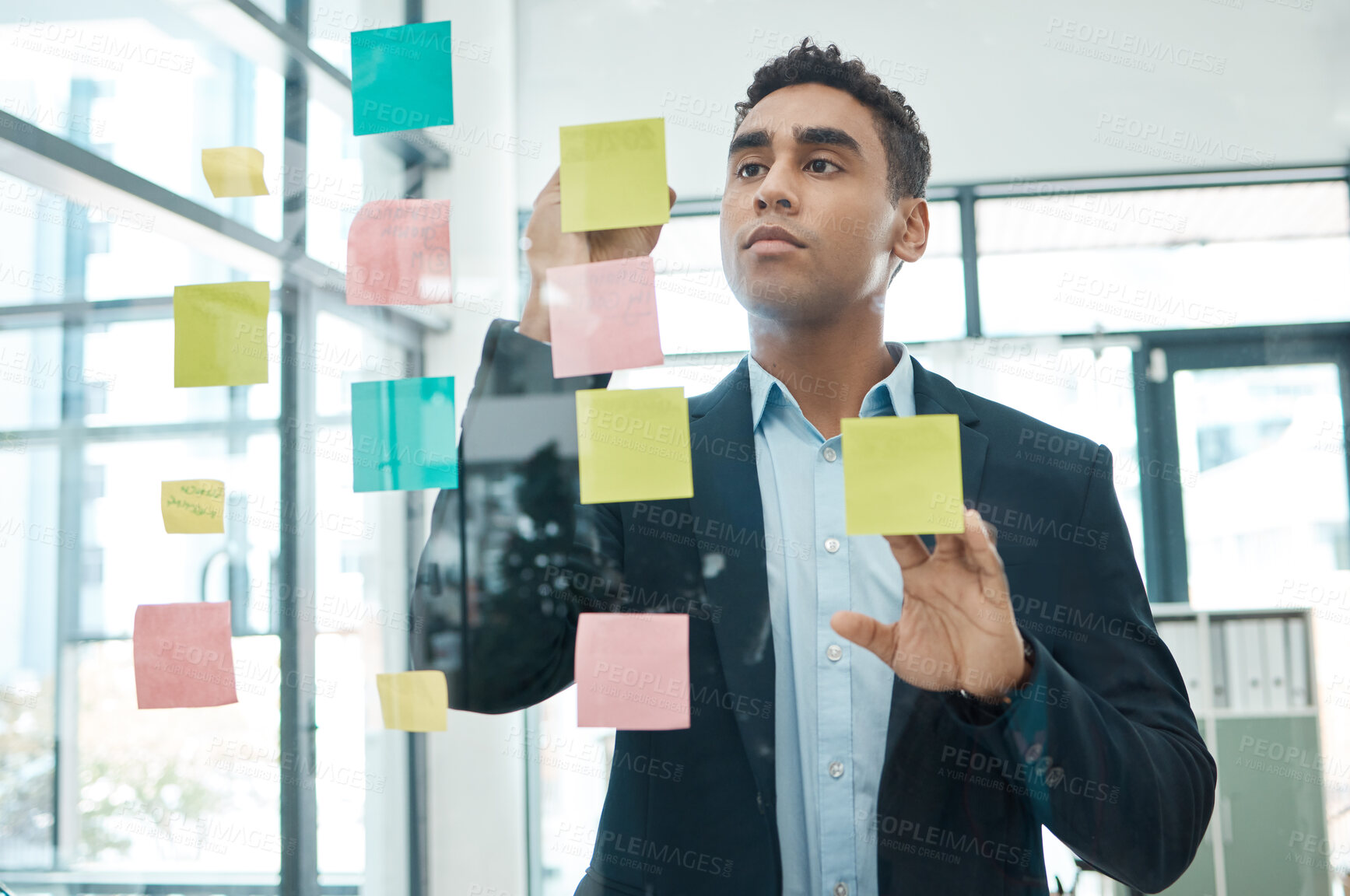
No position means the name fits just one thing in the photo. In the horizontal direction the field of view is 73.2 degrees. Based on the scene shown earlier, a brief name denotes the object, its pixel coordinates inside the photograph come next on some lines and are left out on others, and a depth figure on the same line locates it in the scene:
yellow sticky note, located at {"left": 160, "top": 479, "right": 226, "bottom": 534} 1.15
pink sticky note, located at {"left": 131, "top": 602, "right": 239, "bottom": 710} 1.12
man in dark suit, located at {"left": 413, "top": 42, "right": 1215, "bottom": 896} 0.84
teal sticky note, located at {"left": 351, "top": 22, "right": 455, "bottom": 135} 1.06
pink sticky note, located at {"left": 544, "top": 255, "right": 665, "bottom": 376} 0.97
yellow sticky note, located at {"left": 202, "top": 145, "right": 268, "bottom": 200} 1.11
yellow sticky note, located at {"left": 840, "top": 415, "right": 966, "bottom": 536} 0.85
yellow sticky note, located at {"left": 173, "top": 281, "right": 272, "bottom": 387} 1.12
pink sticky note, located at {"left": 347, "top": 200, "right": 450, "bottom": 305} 1.07
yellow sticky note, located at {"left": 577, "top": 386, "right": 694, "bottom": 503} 0.93
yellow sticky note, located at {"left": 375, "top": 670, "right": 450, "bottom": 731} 1.09
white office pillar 2.74
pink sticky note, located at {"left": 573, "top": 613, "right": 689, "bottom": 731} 0.93
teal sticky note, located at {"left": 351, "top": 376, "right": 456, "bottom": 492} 1.04
